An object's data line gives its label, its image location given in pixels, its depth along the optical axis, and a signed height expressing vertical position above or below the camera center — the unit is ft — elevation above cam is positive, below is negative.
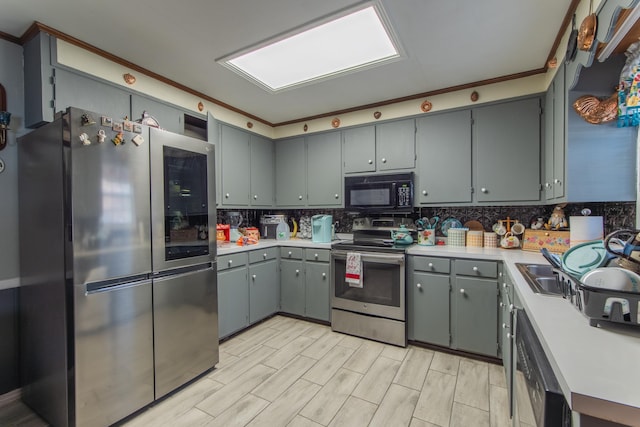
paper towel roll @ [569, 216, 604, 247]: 5.92 -0.44
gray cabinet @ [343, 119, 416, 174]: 9.70 +2.25
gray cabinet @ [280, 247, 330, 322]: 10.00 -2.62
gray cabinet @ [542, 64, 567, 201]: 6.07 +1.67
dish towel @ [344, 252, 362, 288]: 8.96 -1.92
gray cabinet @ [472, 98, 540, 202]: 7.97 +1.68
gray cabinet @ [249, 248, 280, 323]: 9.70 -2.65
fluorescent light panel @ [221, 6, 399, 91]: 5.94 +3.85
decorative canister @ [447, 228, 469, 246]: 9.02 -0.86
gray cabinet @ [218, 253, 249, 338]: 8.58 -2.63
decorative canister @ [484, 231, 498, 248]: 8.70 -0.96
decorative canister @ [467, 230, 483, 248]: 8.81 -0.91
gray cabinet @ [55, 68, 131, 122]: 6.07 +2.68
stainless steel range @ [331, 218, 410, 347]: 8.52 -2.54
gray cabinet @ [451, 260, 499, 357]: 7.47 -2.67
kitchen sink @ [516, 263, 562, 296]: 4.38 -1.24
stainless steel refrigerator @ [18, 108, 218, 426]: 4.95 -1.10
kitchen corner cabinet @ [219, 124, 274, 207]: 10.09 +1.63
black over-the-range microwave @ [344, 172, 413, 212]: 9.61 +0.60
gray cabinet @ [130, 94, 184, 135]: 7.41 +2.77
